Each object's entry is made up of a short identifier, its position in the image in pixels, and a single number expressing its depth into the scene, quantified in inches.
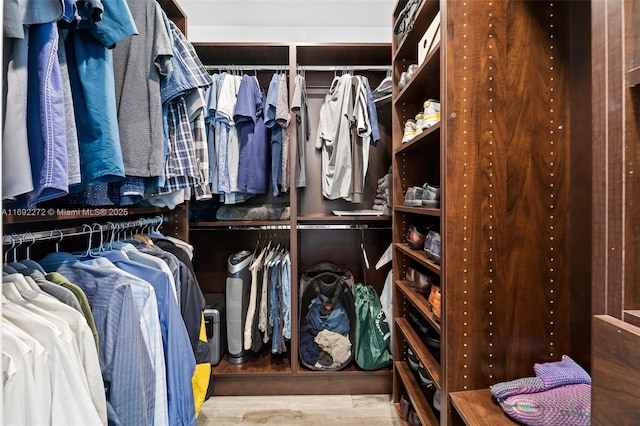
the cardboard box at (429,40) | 48.3
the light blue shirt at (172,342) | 44.1
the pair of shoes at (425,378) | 52.7
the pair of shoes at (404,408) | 65.5
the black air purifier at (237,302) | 76.1
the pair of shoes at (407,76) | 59.6
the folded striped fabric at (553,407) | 33.8
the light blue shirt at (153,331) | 40.4
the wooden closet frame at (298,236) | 77.2
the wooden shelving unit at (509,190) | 40.4
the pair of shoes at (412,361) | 59.9
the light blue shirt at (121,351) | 34.6
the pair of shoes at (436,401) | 50.0
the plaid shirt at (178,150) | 51.6
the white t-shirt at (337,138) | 78.3
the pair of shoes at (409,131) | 60.7
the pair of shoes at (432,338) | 52.7
